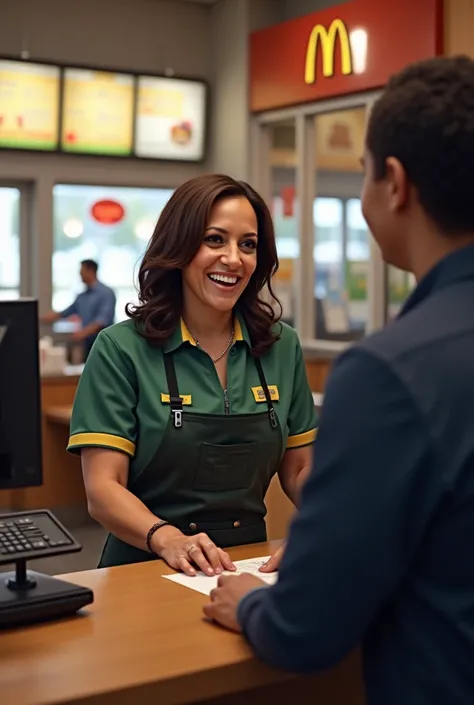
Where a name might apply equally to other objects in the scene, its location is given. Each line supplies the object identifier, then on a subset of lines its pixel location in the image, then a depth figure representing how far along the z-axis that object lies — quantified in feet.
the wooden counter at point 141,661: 4.56
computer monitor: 5.34
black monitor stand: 5.43
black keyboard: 5.64
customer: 3.79
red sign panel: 21.12
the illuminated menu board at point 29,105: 25.35
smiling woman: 7.29
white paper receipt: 6.13
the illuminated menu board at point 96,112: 26.27
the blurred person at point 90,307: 26.45
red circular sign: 27.91
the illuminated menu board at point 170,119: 27.30
